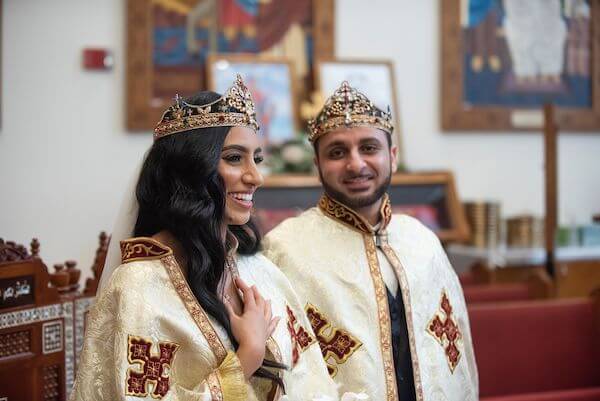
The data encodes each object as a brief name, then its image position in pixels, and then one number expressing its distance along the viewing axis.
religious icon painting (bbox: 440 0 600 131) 6.63
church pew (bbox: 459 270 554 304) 4.60
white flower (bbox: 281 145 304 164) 5.77
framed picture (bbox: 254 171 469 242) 5.56
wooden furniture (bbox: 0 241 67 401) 2.53
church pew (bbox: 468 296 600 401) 3.84
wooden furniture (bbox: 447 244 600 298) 6.13
